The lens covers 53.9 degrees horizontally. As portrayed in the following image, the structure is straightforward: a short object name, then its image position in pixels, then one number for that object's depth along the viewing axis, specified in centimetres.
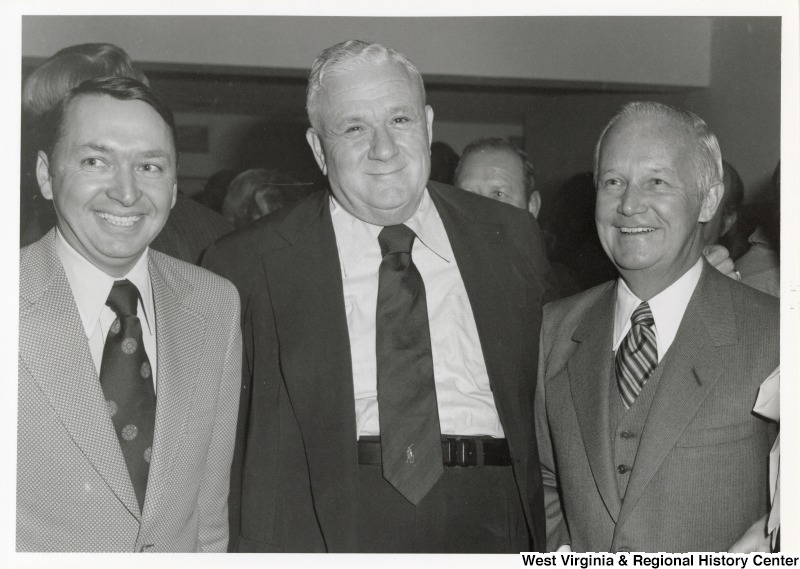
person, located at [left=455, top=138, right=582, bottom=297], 263
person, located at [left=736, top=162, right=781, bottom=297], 197
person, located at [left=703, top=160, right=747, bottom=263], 242
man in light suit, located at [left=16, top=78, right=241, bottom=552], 165
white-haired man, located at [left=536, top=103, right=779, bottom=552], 171
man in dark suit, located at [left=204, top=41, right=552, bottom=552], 179
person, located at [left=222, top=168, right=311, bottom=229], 294
